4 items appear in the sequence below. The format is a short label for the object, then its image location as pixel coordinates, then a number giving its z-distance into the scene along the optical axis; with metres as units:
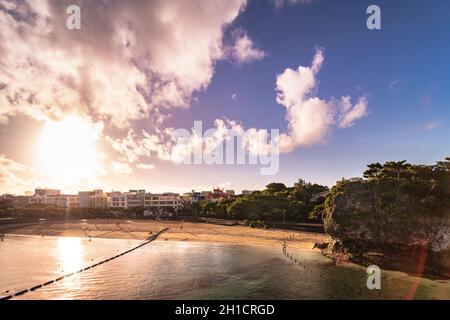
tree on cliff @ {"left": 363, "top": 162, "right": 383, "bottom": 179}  56.38
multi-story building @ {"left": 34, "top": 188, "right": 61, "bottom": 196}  195.49
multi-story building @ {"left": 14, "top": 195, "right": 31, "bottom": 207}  191.06
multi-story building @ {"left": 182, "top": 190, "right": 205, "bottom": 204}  178.25
